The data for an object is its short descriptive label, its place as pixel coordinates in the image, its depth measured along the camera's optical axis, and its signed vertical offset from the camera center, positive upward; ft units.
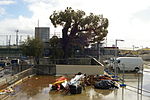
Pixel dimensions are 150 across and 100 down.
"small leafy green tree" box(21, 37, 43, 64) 89.45 +2.52
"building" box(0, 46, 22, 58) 168.35 +0.26
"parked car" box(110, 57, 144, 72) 91.59 -3.46
